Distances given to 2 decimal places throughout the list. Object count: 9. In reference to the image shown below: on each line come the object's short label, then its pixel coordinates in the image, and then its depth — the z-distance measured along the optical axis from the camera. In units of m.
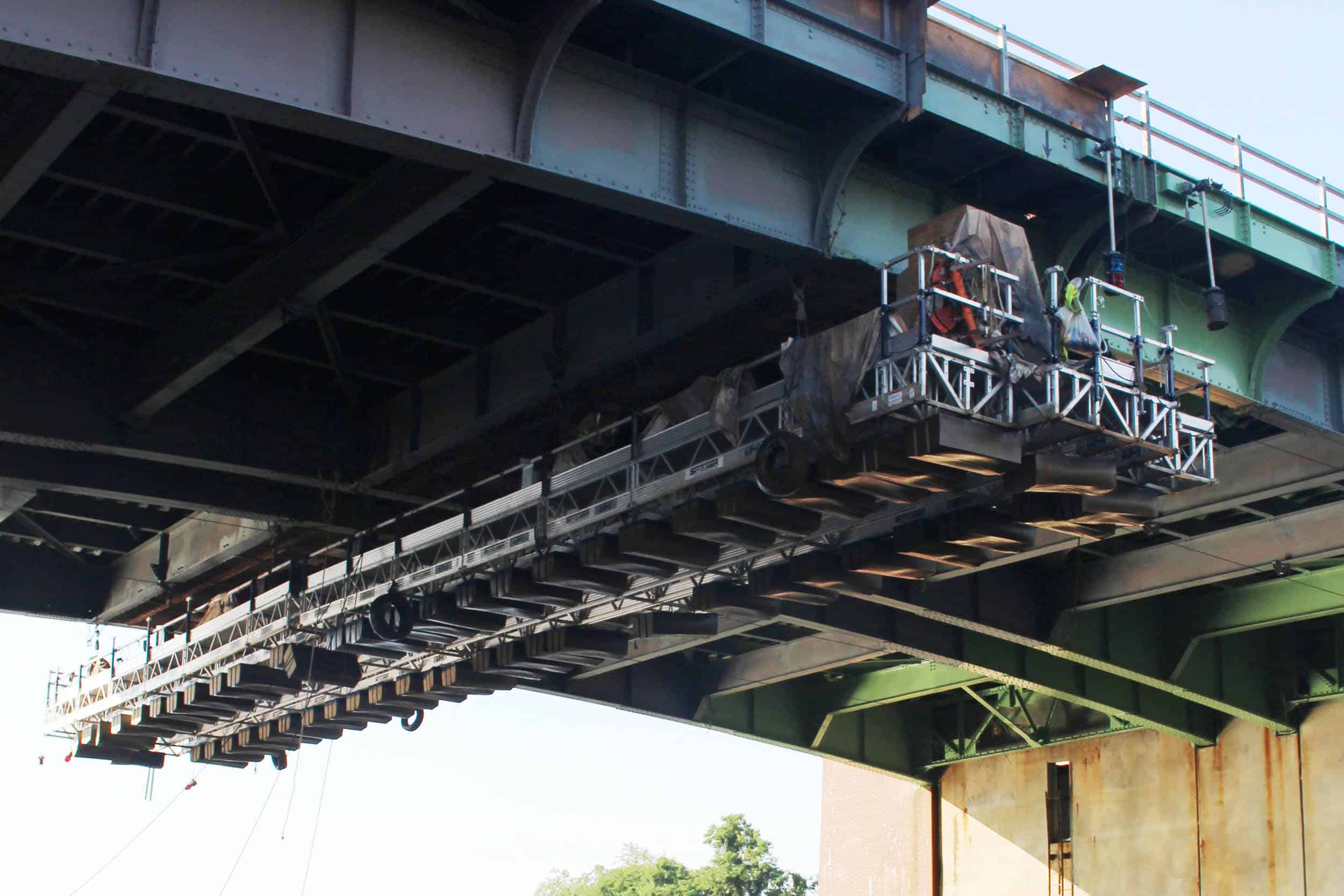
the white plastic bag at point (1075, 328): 16.59
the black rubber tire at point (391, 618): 24.72
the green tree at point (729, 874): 67.25
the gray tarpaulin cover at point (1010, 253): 16.28
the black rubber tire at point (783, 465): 16.98
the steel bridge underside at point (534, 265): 14.69
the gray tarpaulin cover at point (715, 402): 18.22
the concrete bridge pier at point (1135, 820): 28.86
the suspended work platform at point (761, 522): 16.03
